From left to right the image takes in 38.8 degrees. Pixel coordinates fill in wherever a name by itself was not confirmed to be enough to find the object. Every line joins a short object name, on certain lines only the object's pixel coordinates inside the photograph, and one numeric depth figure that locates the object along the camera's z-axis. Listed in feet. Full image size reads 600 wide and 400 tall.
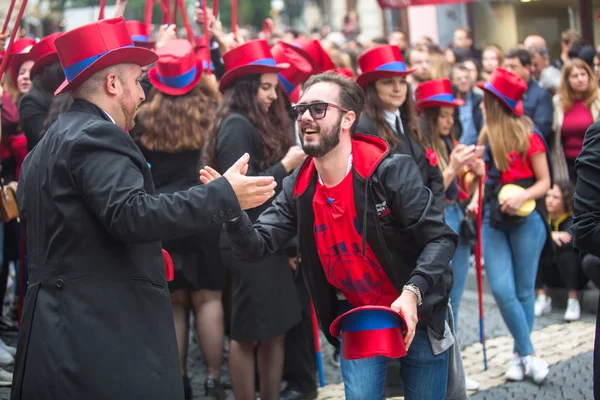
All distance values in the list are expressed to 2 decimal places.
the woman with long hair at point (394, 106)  17.08
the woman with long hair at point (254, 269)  16.46
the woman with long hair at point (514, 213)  19.43
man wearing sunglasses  11.92
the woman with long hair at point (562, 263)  25.52
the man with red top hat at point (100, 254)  9.80
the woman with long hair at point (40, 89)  17.35
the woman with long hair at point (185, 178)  18.20
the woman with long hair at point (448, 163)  19.35
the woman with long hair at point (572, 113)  26.96
